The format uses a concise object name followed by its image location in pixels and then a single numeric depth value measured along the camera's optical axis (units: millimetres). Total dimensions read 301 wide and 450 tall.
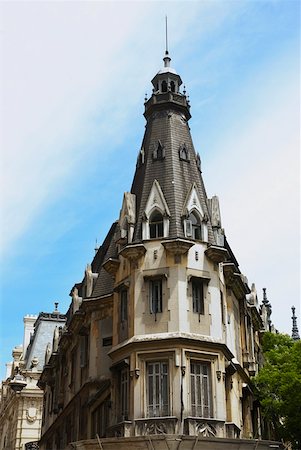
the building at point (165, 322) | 31422
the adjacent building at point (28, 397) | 62281
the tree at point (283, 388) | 34281
